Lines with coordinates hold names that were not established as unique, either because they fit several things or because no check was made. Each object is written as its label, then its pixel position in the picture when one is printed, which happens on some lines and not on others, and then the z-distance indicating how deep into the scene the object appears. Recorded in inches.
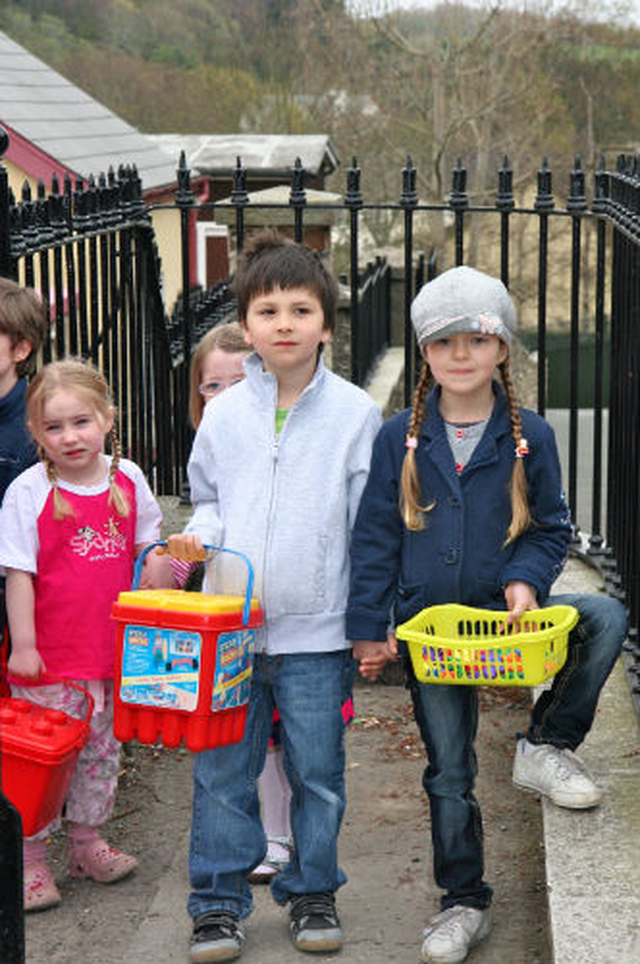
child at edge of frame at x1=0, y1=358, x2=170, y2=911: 136.9
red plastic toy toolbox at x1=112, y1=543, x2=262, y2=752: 120.9
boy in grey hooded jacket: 127.6
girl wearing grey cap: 124.1
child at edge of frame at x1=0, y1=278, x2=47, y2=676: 140.8
